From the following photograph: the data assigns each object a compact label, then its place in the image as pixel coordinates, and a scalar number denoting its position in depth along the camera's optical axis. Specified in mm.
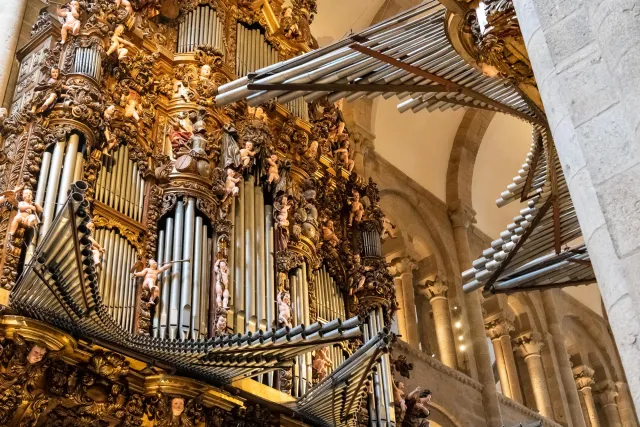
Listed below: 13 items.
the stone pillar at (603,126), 3100
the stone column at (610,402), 23797
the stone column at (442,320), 17484
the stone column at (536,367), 19922
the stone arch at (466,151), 21328
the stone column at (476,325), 16875
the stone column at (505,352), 19828
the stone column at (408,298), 16922
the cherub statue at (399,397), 11484
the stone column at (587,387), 23078
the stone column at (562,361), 20234
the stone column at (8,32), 10375
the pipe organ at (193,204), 8539
